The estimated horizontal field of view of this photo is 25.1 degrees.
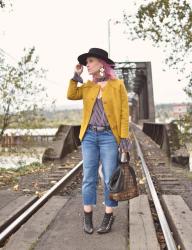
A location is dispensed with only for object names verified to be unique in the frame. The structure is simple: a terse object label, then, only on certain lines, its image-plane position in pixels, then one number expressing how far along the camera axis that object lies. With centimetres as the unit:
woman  431
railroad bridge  401
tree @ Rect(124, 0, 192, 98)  1419
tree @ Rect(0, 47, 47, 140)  1833
